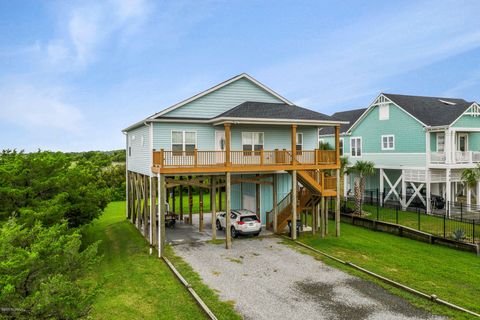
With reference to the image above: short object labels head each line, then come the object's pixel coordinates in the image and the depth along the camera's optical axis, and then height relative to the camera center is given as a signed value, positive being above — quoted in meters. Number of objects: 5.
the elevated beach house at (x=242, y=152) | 21.02 +0.58
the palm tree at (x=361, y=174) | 28.77 -1.31
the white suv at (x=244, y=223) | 22.30 -3.84
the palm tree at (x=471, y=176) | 26.18 -1.22
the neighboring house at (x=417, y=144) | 30.33 +1.49
